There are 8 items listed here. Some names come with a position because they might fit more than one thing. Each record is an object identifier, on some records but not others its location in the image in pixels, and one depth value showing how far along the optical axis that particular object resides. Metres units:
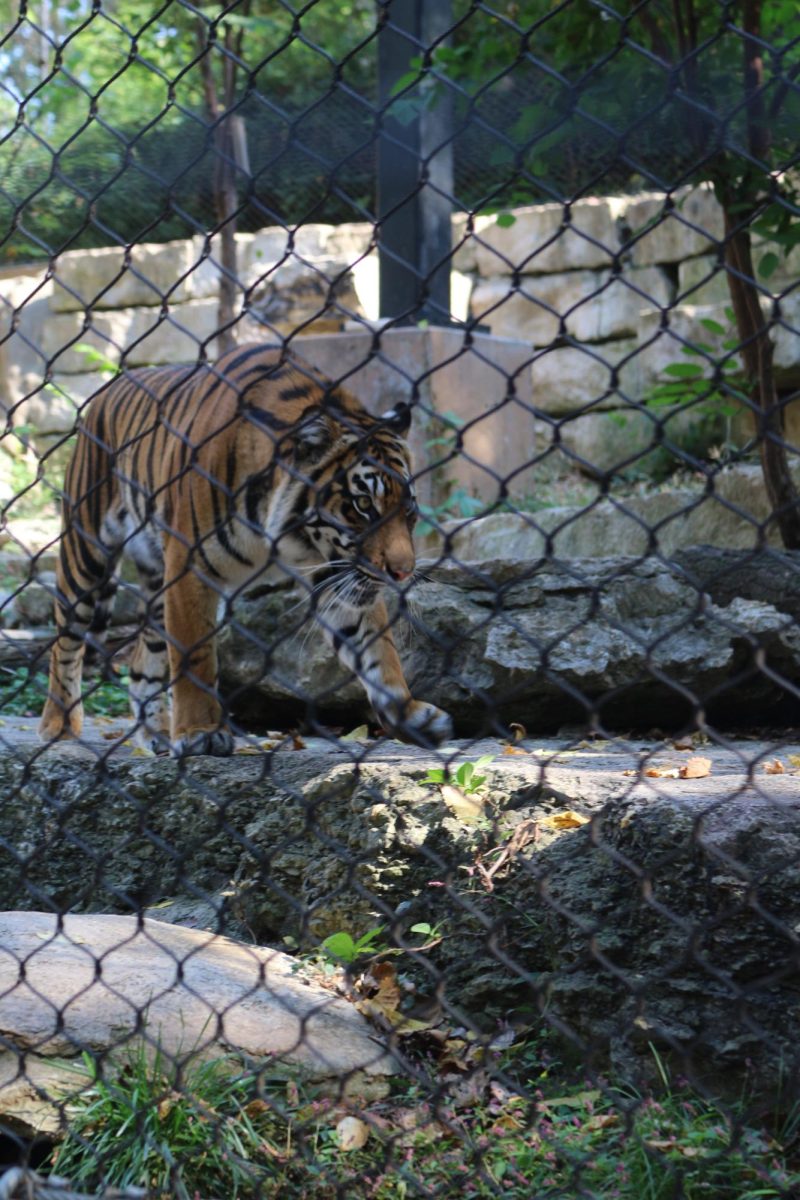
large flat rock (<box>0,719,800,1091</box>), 4.58
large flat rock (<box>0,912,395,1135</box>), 4.43
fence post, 13.87
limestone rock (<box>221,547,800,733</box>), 7.89
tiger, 6.66
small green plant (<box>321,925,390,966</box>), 5.10
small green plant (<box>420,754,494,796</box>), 5.46
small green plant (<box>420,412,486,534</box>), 14.38
